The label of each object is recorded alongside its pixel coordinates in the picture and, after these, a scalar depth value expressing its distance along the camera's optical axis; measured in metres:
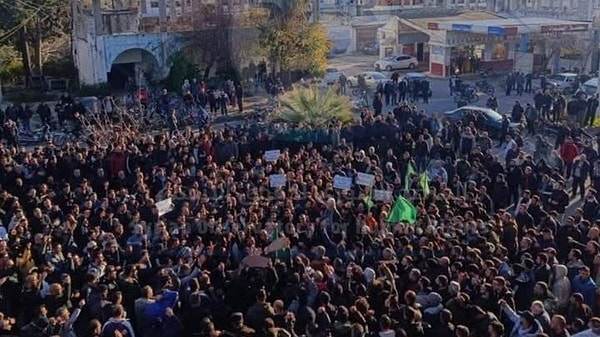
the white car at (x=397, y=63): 44.16
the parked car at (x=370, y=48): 55.06
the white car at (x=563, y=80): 35.28
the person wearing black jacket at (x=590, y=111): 25.50
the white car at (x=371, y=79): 36.28
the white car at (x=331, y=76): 36.30
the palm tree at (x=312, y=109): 22.83
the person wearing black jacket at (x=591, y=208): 13.84
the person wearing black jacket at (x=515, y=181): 16.19
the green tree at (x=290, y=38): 34.69
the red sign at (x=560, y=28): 40.41
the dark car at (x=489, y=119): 24.05
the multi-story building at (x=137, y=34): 34.66
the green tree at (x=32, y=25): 35.47
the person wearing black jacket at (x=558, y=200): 14.64
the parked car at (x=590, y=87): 32.10
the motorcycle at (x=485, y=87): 33.58
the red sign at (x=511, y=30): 39.29
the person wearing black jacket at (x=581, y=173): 17.62
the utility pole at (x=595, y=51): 42.34
